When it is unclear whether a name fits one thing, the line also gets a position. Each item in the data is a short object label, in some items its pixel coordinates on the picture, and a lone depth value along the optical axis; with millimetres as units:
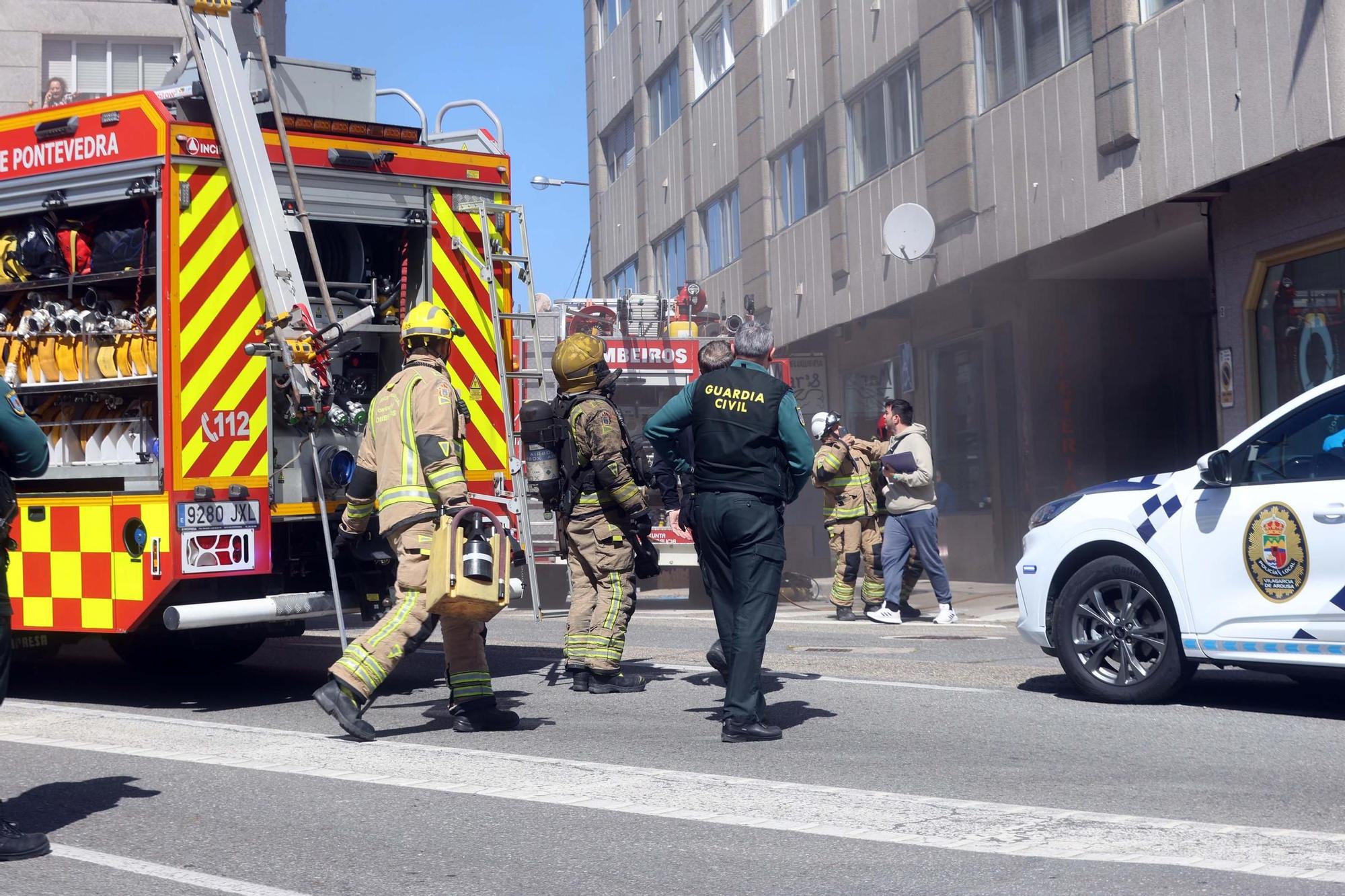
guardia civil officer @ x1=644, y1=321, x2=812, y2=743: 6746
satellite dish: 18297
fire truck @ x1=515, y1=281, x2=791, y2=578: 16484
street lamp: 31859
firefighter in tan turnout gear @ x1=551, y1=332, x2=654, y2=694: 8297
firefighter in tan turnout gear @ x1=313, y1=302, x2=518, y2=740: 6699
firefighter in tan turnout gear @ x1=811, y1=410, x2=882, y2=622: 13508
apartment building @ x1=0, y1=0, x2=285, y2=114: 29078
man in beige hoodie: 12750
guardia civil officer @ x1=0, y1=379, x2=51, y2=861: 4969
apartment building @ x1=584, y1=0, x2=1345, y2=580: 13125
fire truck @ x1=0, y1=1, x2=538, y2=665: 7965
